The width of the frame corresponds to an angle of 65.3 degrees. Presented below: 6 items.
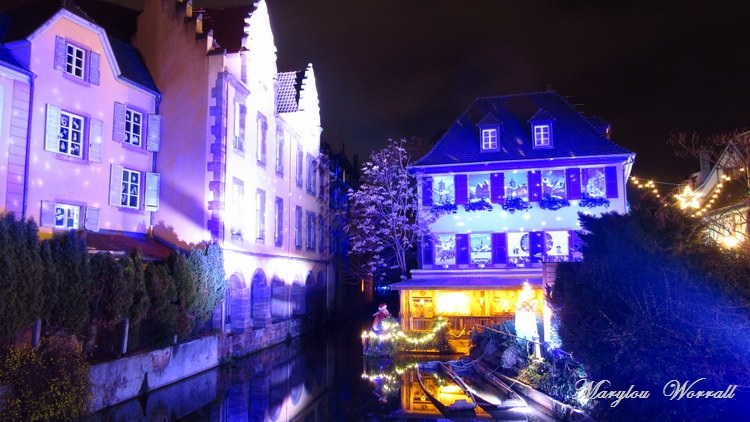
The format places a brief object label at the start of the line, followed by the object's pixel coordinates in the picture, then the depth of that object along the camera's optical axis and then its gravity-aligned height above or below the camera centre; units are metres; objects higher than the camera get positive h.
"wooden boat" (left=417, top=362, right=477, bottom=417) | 12.51 -2.92
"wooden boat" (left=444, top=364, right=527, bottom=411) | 12.88 -2.86
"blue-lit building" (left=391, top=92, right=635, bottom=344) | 26.16 +3.32
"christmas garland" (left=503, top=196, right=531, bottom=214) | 27.09 +3.27
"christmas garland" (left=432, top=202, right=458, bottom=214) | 27.78 +3.21
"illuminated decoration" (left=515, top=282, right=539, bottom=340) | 16.20 -1.20
